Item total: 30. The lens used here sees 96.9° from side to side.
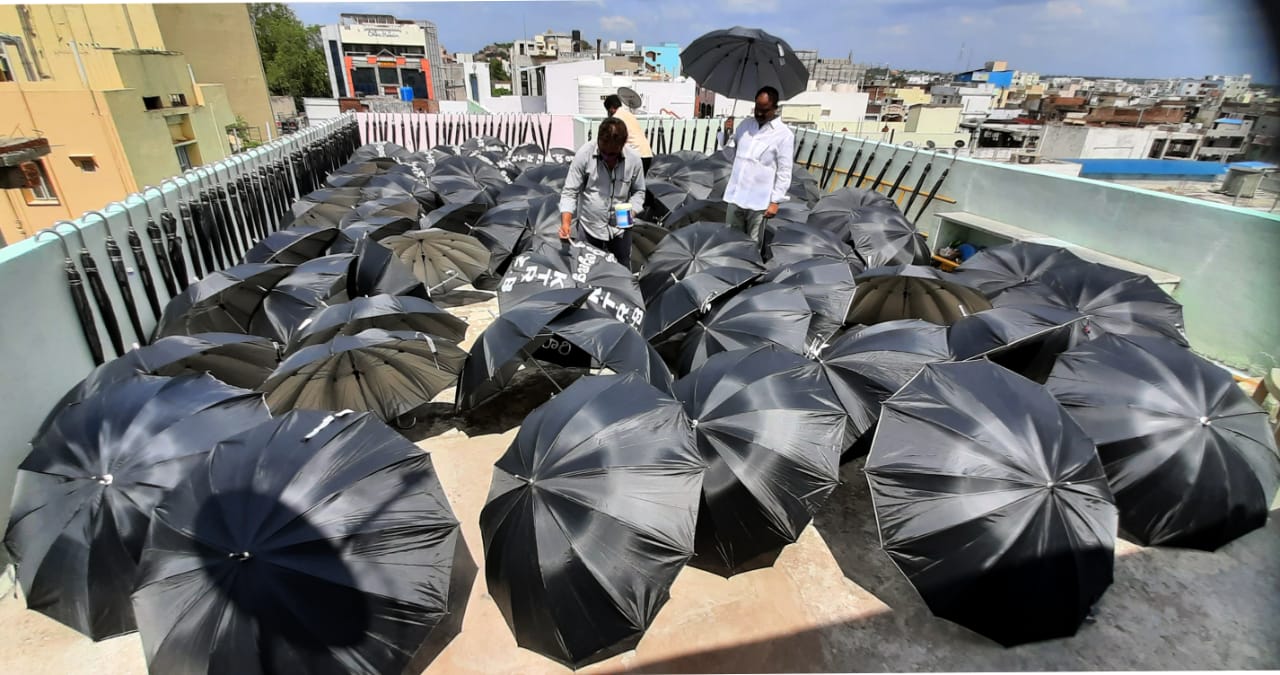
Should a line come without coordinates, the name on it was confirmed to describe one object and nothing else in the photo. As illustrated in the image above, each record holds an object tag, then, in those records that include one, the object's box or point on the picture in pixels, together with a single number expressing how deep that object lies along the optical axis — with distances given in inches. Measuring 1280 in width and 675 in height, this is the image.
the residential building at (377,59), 2802.7
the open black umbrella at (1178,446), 133.4
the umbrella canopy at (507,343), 155.7
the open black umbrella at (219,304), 193.0
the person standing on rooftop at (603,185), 219.8
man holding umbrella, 249.3
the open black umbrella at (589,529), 105.0
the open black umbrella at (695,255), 226.2
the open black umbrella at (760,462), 123.9
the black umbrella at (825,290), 194.1
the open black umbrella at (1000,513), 109.3
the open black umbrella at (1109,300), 184.4
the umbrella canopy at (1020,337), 158.6
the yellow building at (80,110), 643.5
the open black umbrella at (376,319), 172.4
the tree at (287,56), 2507.4
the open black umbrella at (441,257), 264.7
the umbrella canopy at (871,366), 153.3
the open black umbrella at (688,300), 190.5
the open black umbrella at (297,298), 199.2
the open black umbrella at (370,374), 150.3
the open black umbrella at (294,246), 250.1
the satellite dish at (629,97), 473.6
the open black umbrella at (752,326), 172.9
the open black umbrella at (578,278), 200.1
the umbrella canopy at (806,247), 257.9
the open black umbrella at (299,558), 92.3
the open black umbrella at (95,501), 114.0
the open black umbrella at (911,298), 199.8
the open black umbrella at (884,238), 273.1
